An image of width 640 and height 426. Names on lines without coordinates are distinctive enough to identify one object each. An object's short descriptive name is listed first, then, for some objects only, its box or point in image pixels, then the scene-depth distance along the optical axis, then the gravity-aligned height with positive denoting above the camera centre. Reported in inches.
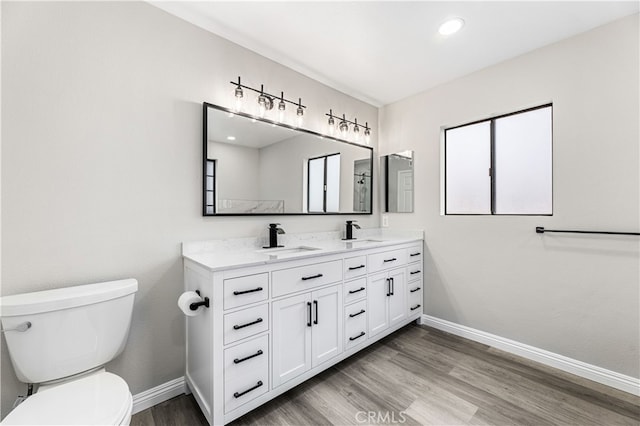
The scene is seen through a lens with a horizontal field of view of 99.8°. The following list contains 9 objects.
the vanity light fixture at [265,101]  77.1 +34.6
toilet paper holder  54.8 -18.7
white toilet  38.8 -24.7
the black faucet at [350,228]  106.2 -5.7
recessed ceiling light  71.0 +50.9
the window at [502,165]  85.6 +17.4
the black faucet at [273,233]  83.3 -6.1
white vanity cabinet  54.4 -26.4
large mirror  74.2 +14.6
